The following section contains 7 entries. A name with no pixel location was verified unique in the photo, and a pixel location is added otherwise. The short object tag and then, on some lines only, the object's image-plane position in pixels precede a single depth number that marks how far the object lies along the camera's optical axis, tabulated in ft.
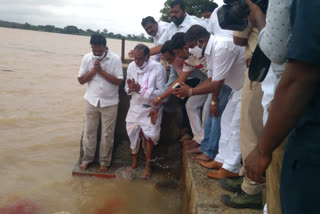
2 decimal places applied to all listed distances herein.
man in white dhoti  13.10
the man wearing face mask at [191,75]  11.46
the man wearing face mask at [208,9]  18.04
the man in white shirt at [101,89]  13.47
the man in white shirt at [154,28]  17.10
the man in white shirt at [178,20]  16.31
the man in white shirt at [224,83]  8.97
